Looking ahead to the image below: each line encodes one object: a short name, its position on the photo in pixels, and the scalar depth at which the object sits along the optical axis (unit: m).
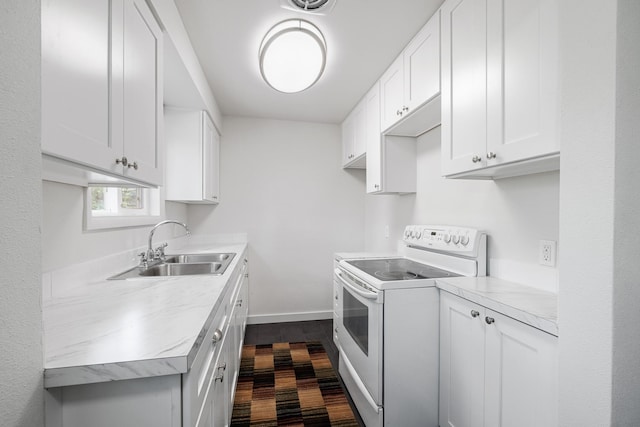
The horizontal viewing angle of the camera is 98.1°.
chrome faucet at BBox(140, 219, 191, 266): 1.78
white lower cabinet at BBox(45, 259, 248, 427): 0.65
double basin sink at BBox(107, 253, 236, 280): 1.61
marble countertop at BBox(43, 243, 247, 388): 0.64
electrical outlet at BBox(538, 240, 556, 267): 1.26
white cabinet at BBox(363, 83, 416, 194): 2.32
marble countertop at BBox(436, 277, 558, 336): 0.98
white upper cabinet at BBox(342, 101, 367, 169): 2.72
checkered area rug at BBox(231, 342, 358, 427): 1.74
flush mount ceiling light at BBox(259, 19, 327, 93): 1.75
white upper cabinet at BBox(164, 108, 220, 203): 2.34
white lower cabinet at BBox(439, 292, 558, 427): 0.98
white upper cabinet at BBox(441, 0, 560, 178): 1.02
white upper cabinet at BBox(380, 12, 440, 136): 1.61
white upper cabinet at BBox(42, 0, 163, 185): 0.66
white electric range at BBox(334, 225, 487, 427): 1.51
